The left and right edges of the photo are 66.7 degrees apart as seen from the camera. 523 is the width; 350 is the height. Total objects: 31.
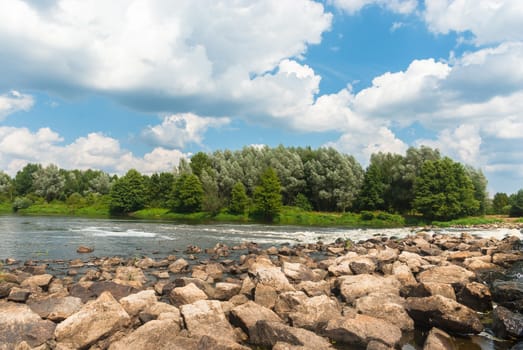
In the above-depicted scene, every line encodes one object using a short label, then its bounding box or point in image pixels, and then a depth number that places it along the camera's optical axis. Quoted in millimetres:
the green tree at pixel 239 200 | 71312
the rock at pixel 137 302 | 10133
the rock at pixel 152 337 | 7844
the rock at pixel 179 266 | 17312
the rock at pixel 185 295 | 11176
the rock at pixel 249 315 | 9273
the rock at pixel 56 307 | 9464
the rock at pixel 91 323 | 8328
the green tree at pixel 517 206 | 63112
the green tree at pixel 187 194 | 76188
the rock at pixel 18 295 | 11312
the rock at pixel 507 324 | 9055
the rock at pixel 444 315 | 9312
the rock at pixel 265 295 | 10961
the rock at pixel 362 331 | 8594
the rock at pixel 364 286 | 11719
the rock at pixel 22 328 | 8227
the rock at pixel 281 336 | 8164
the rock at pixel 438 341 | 8188
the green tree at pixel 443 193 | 60500
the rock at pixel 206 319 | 8773
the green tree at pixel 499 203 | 77188
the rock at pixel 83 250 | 23797
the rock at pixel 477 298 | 10969
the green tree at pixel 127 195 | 84688
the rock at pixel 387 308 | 9711
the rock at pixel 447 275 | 13203
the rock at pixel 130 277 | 13703
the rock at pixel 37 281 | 13219
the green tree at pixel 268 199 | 67875
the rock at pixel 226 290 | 12003
